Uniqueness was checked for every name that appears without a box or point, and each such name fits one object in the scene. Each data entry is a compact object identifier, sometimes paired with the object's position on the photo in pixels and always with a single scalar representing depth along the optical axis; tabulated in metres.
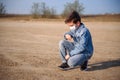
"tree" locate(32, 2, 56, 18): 42.66
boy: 5.34
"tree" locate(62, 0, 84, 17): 42.19
